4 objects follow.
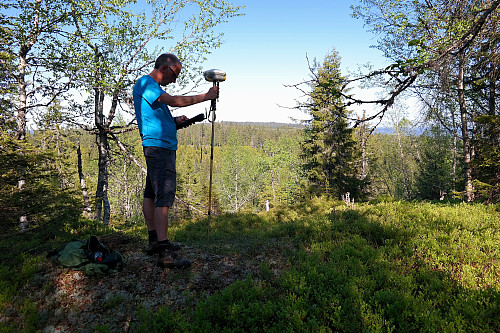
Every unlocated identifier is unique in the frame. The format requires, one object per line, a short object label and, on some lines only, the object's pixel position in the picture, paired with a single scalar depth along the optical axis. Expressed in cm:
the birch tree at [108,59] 852
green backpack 363
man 357
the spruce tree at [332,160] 2073
